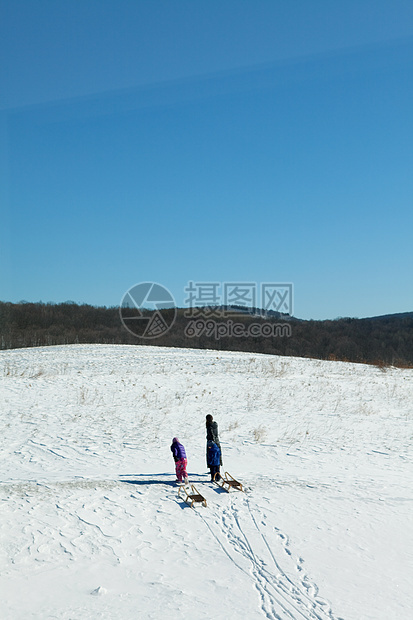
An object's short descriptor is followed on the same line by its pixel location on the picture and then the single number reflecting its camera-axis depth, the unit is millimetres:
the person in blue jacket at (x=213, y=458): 11445
